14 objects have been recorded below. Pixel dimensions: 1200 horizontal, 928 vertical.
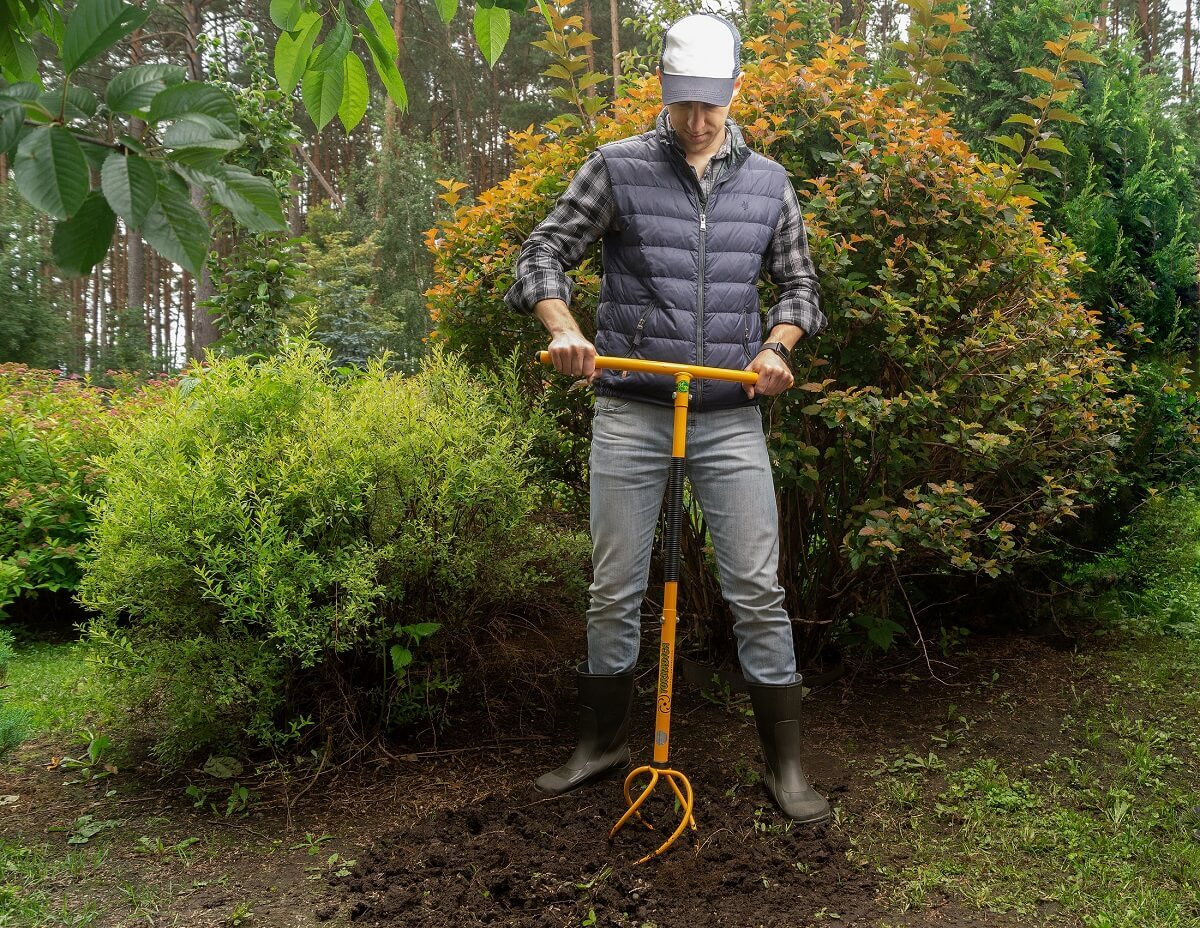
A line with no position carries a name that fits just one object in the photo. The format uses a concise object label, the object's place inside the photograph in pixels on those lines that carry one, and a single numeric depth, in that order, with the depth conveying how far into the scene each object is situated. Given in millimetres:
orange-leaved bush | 3393
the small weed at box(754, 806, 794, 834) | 2863
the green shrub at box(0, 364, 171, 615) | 4906
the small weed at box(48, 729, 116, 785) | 3326
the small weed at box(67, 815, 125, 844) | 2910
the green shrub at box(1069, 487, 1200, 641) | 4637
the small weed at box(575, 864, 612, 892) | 2543
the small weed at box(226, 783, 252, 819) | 3066
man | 2902
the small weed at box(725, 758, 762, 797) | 3164
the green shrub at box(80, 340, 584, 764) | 3076
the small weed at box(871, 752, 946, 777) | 3326
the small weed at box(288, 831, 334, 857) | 2855
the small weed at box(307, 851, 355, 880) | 2719
